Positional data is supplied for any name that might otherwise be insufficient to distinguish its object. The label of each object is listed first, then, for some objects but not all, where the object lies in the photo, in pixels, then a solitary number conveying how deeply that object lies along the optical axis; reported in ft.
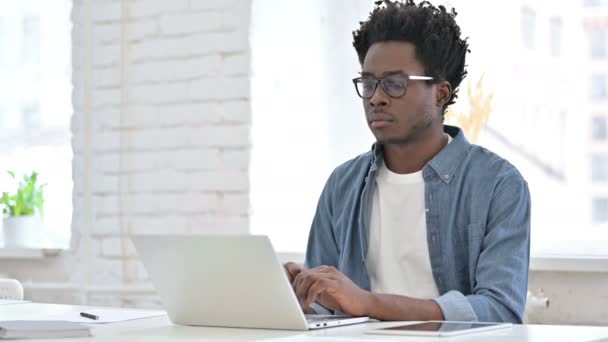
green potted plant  20.75
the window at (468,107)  16.20
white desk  8.39
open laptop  8.85
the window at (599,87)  16.03
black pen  10.29
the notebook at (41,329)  8.62
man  11.02
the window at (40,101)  21.27
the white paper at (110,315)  10.22
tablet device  8.47
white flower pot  20.74
